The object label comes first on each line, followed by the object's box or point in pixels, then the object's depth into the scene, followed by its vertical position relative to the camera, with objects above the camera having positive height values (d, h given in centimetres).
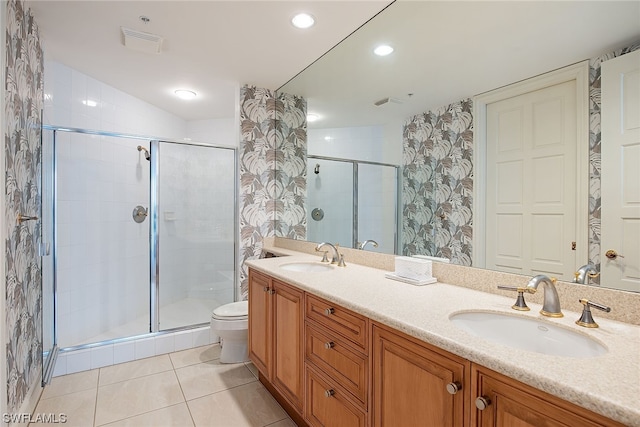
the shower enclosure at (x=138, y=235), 269 -23
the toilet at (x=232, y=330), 238 -90
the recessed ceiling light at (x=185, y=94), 319 +120
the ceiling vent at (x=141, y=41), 207 +113
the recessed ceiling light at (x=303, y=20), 192 +118
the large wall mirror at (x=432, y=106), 111 +56
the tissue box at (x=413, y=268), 158 -28
